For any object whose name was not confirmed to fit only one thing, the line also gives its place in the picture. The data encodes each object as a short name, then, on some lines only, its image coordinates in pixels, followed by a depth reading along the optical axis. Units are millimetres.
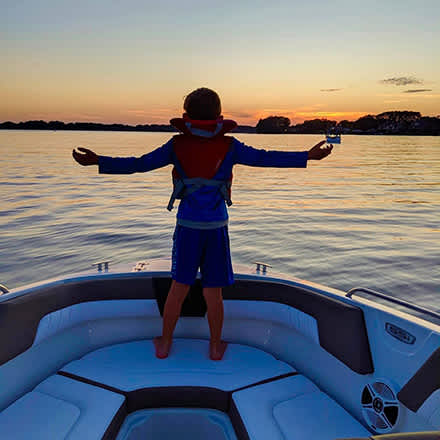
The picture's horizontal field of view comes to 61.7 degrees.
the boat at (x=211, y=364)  1771
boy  2039
